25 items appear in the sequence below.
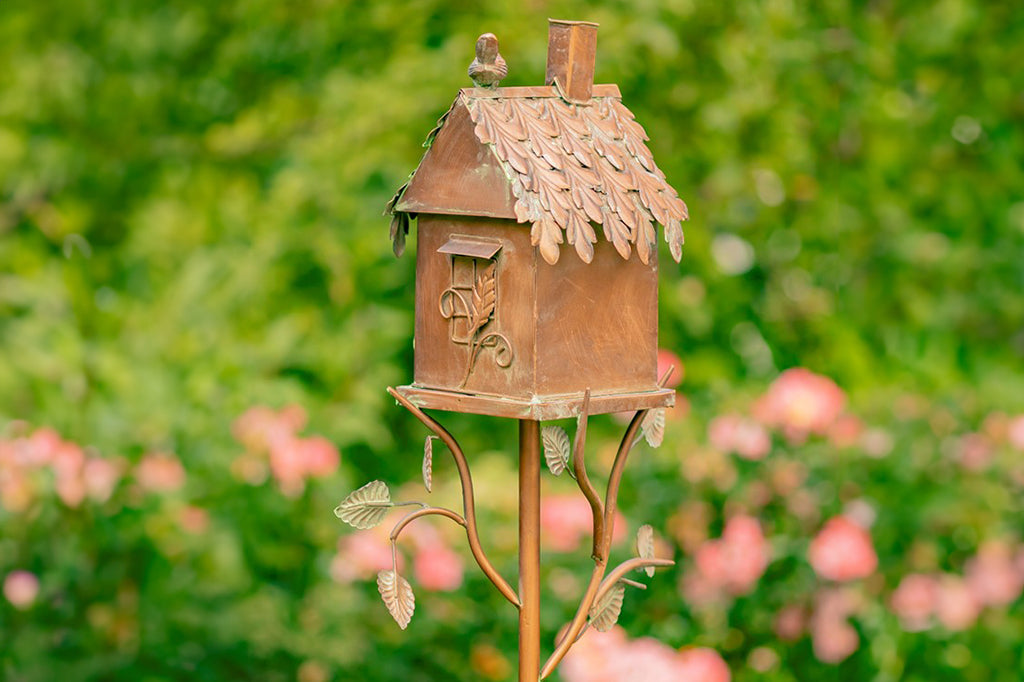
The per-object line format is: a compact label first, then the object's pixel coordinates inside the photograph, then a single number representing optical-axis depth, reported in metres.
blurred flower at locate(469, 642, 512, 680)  4.96
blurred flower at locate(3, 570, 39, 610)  4.91
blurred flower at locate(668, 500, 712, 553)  5.27
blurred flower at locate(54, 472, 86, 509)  5.23
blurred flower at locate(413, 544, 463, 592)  4.96
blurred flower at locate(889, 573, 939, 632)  5.40
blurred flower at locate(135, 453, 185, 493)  5.46
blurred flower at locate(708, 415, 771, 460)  5.41
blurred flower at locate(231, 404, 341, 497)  5.57
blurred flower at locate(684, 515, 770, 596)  5.07
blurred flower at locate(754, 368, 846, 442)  5.60
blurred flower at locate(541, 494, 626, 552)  5.30
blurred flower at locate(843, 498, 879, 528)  5.45
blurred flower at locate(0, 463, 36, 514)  5.18
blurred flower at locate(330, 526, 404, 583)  5.06
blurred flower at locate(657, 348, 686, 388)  6.12
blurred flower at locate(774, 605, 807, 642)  5.23
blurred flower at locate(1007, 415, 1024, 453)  5.89
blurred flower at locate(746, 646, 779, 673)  5.17
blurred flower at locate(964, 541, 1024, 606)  5.58
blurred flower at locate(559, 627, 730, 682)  4.68
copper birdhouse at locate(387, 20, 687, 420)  2.83
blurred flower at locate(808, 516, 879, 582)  5.19
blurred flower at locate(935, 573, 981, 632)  5.48
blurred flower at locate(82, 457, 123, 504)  5.30
